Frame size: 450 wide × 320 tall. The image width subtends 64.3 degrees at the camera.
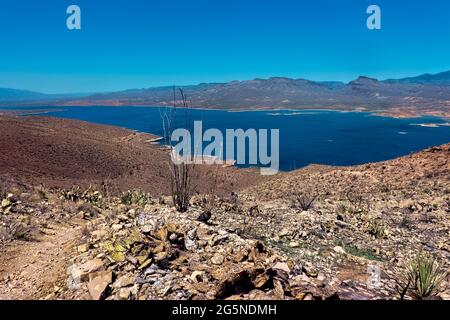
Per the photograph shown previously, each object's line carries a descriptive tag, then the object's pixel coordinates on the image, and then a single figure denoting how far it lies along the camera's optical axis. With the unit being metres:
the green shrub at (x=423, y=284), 4.81
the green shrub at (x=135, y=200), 10.25
